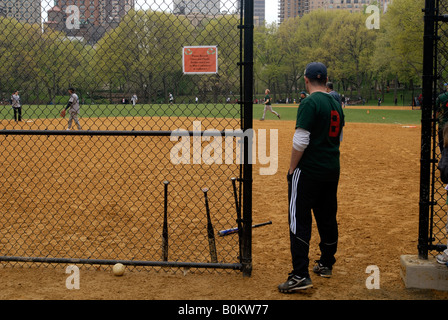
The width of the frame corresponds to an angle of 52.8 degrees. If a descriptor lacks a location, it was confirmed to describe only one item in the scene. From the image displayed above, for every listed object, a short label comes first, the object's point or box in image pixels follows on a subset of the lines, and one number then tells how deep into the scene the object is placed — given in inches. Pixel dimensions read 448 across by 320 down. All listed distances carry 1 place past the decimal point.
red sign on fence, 160.7
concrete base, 166.6
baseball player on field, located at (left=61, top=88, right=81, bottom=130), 675.4
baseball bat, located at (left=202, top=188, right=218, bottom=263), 195.2
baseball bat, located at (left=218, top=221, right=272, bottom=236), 242.4
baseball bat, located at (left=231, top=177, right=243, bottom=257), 180.9
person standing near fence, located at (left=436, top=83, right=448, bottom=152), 225.2
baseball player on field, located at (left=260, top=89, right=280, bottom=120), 1037.6
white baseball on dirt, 182.7
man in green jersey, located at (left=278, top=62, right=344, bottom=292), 159.0
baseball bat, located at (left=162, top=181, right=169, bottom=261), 197.5
